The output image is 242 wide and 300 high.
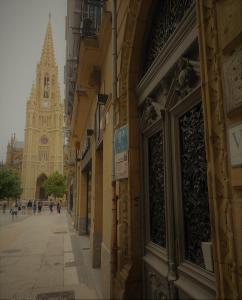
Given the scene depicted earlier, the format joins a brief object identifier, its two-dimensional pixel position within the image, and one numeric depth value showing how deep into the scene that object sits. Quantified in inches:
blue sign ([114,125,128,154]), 158.1
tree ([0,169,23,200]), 1950.1
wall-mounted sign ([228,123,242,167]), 64.9
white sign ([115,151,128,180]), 157.8
